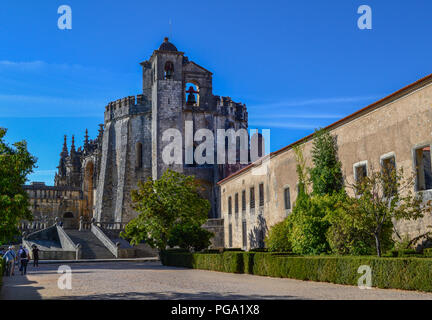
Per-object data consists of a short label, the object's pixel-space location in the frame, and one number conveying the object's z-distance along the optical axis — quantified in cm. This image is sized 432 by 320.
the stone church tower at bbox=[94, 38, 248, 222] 4803
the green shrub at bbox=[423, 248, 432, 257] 1465
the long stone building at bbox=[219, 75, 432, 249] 1711
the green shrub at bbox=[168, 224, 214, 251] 3073
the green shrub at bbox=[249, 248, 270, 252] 2608
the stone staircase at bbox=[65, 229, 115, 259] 3666
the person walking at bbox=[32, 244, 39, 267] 2780
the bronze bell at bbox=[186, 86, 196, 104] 4988
